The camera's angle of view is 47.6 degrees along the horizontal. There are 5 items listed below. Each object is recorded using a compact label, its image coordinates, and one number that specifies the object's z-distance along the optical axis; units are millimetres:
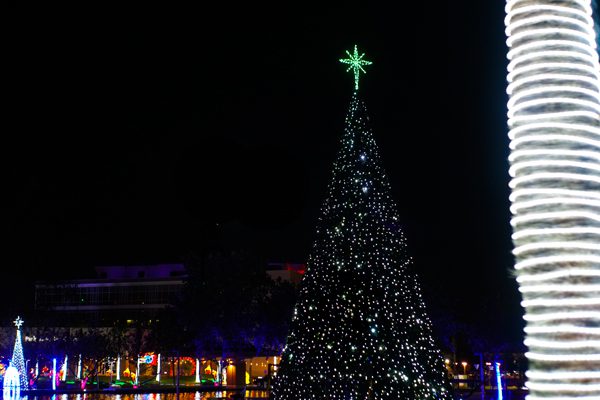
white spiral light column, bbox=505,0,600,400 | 3596
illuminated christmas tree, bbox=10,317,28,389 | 42250
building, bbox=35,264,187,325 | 80938
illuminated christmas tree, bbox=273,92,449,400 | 14938
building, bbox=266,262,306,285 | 83375
